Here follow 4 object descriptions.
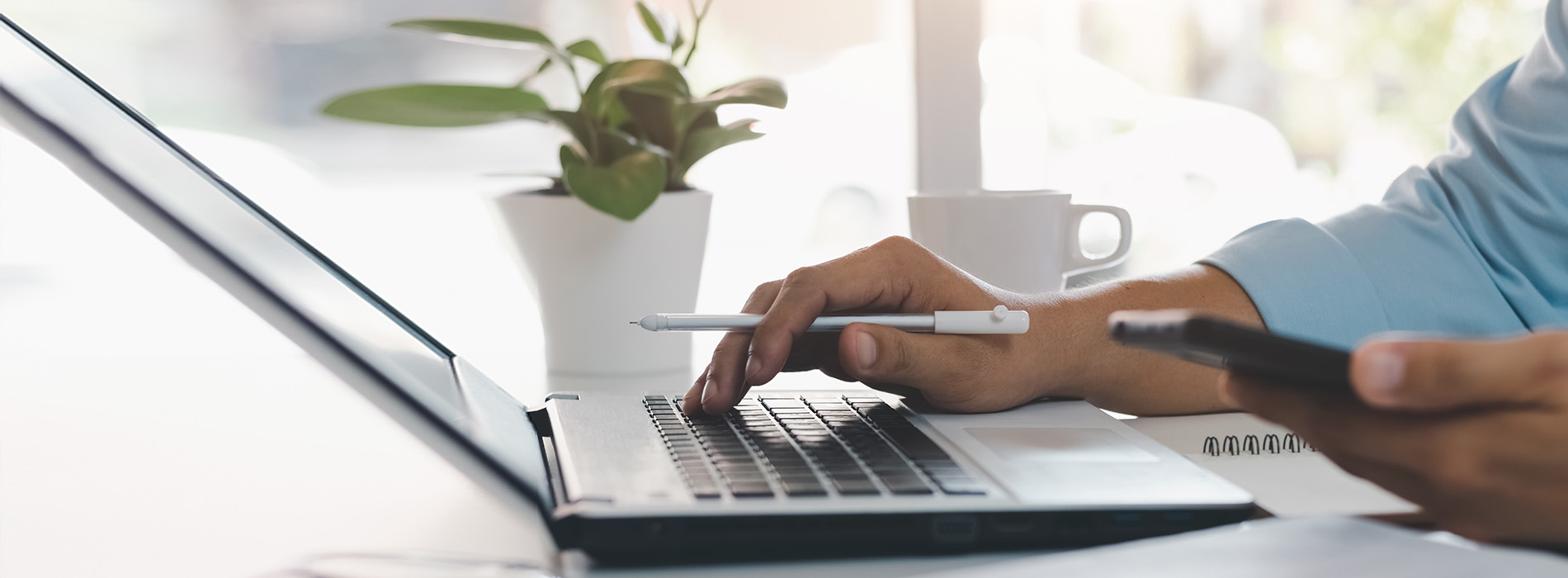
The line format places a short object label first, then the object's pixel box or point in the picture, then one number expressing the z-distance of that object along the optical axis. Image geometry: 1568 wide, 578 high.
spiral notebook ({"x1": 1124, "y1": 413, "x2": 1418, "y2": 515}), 0.43
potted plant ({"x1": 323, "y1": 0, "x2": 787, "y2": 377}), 0.76
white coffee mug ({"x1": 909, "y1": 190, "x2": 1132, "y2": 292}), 0.79
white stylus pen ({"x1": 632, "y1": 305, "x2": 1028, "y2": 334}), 0.55
